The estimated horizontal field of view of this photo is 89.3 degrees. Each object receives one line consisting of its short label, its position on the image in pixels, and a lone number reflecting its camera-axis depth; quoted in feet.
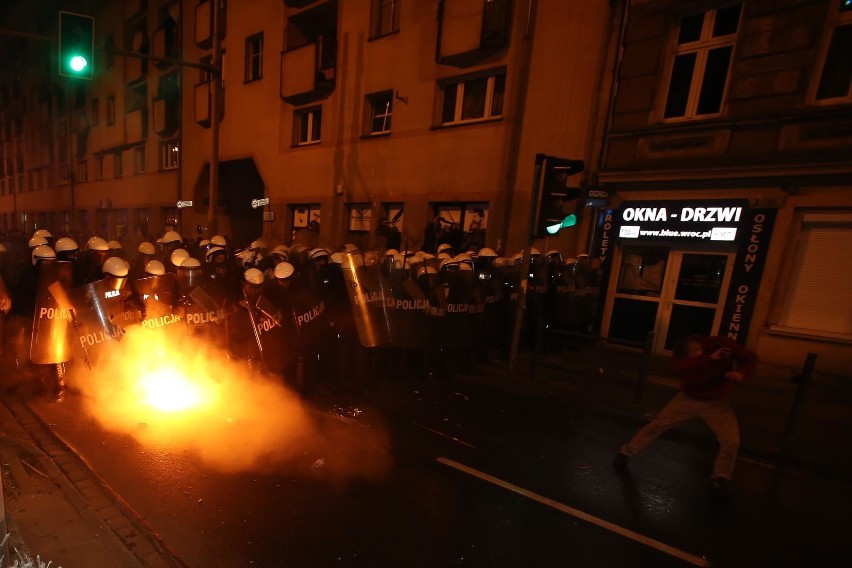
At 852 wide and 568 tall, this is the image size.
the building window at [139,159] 79.77
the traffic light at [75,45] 23.66
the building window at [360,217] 46.93
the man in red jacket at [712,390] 12.71
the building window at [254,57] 57.67
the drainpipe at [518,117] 34.14
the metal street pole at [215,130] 36.94
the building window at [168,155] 72.59
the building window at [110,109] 84.89
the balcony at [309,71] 47.37
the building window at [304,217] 52.04
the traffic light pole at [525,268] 21.58
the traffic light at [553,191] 21.26
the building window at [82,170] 95.37
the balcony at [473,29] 35.12
